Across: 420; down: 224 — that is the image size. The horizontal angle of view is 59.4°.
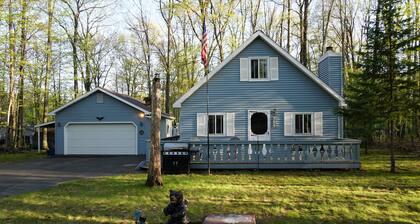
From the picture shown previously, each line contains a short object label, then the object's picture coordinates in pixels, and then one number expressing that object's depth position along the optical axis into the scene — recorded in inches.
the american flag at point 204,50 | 516.4
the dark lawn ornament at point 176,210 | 246.5
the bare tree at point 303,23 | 1037.4
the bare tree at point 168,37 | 1250.9
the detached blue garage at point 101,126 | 910.4
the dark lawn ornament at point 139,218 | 237.3
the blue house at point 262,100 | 669.9
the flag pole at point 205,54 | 517.3
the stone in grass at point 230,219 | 244.3
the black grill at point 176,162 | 521.3
